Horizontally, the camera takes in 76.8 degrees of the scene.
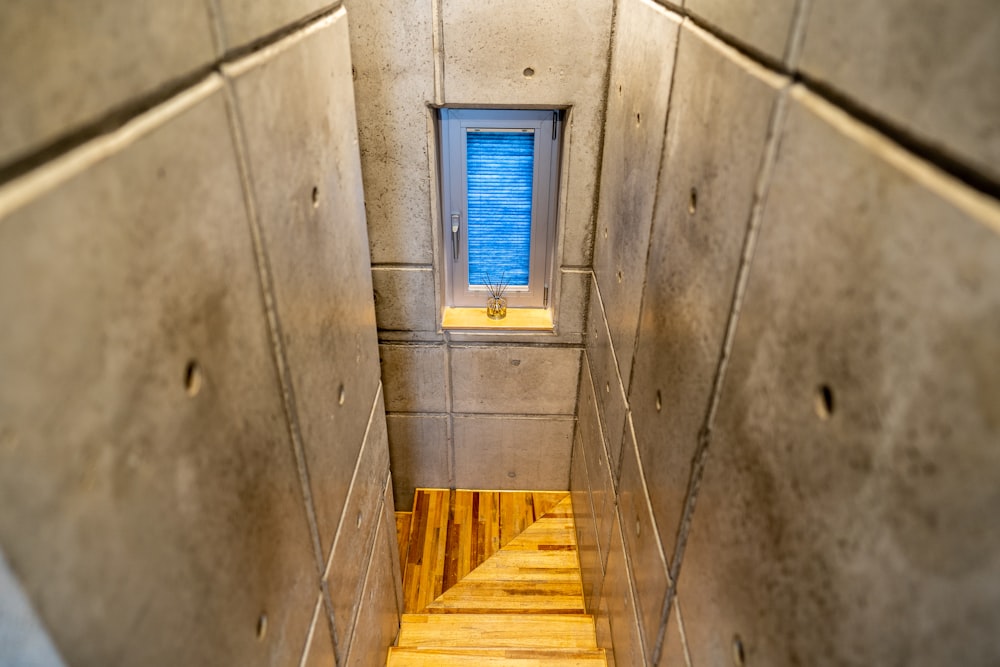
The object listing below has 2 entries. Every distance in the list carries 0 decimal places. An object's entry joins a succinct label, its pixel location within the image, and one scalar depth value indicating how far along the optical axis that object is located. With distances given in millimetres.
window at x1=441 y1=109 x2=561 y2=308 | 3787
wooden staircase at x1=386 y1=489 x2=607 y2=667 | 3215
